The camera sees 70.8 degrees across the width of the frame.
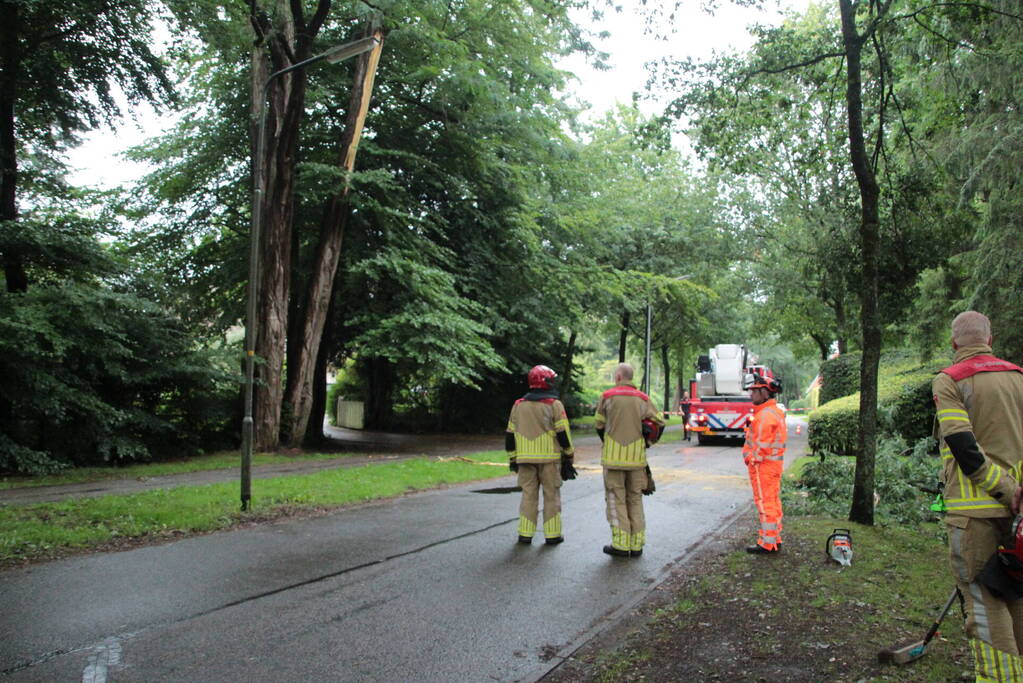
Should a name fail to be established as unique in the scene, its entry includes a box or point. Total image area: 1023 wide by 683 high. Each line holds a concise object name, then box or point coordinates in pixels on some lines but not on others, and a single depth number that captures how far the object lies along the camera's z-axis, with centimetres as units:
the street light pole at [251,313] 898
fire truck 2227
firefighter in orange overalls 699
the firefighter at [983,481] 348
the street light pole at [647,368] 2981
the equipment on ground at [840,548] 630
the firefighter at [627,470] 717
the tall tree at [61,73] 1285
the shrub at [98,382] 1197
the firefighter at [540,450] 752
